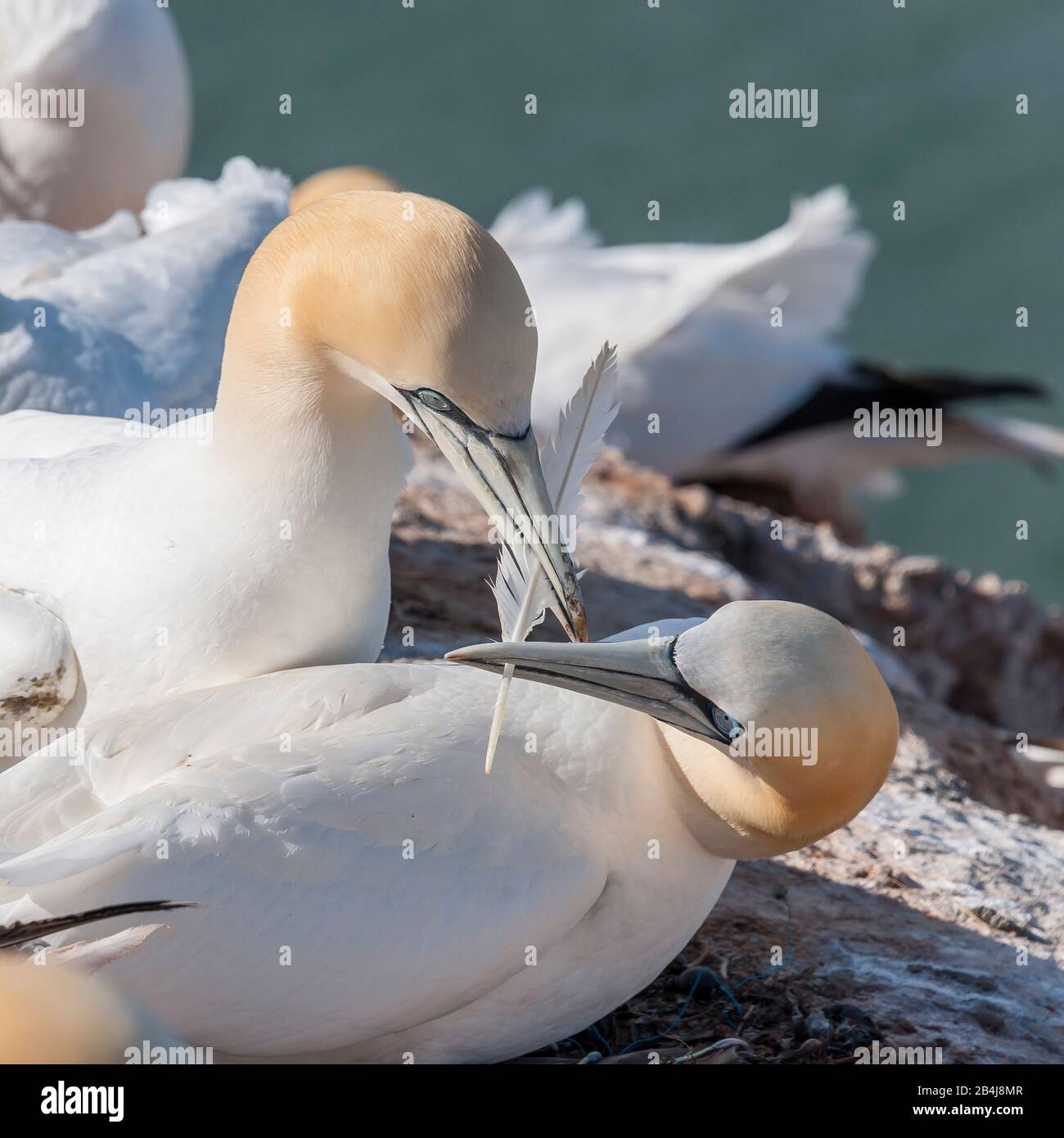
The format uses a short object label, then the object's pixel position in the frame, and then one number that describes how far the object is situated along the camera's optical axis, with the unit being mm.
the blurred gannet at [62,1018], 2062
